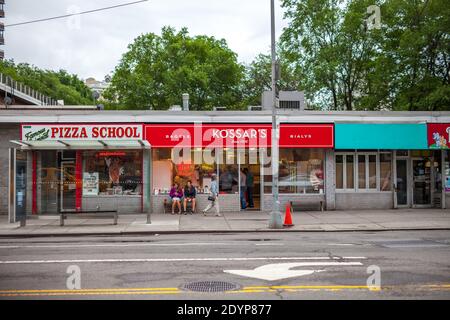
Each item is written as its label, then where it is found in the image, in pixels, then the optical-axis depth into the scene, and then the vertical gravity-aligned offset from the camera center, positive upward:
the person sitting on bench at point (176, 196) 21.42 -1.00
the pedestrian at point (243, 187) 22.61 -0.67
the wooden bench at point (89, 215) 17.62 -1.49
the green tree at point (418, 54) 27.66 +6.84
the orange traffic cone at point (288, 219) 17.22 -1.61
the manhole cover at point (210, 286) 7.73 -1.80
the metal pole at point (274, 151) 16.69 +0.71
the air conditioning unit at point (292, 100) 24.59 +3.52
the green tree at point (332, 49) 35.09 +8.87
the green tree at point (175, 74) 48.03 +9.76
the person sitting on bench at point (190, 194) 21.52 -0.92
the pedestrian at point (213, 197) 20.22 -0.99
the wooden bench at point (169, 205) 21.91 -1.42
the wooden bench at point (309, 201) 22.45 -1.31
